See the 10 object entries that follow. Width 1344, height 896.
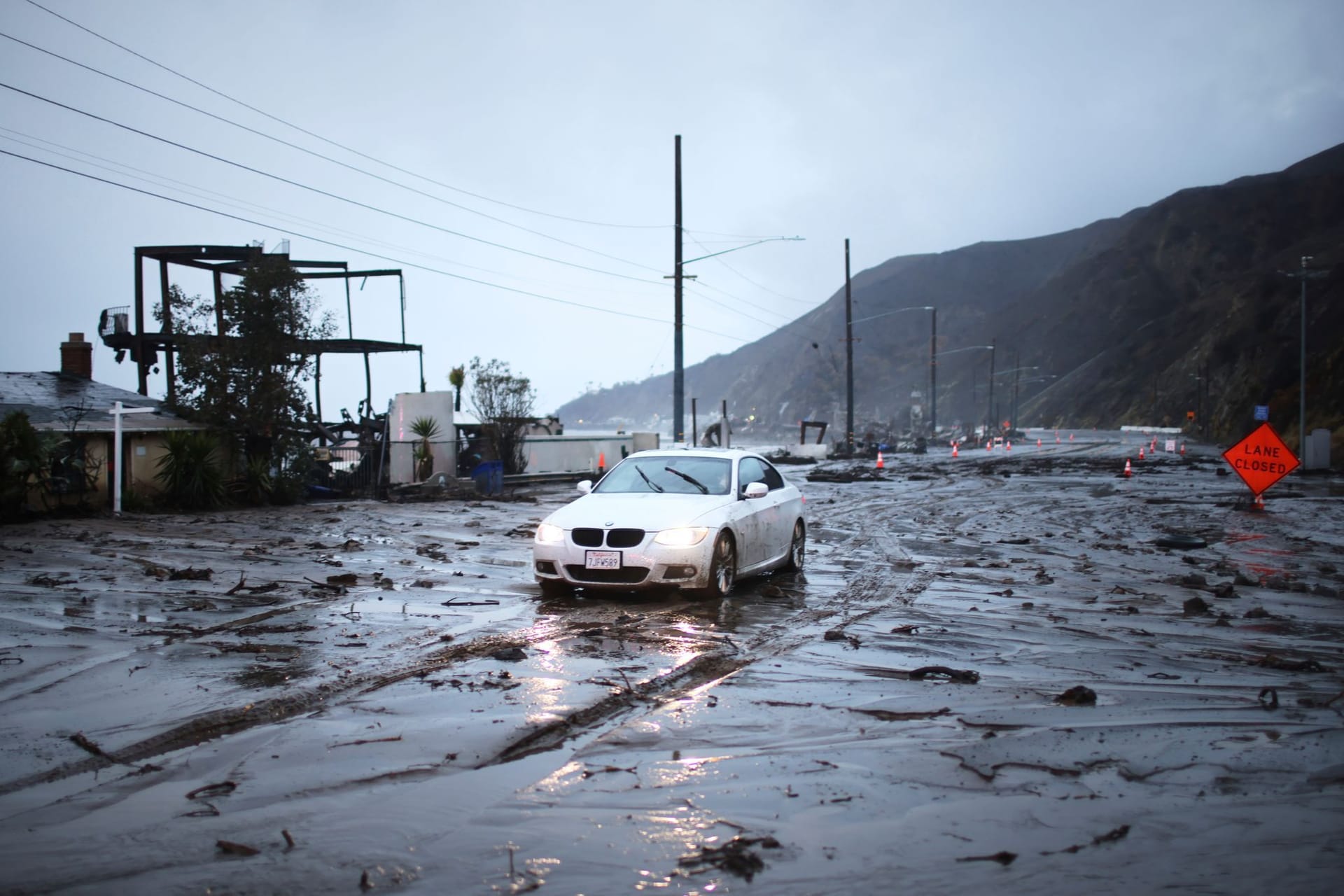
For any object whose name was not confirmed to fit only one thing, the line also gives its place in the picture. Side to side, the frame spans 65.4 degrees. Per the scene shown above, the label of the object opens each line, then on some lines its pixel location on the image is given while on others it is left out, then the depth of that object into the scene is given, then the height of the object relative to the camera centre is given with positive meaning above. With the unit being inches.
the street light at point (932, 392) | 2940.5 +157.7
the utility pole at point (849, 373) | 2039.9 +145.1
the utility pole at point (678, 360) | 1280.8 +106.5
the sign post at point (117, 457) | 813.2 -4.5
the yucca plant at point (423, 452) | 1222.9 -3.9
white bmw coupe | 376.8 -30.8
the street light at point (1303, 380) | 1552.7 +92.1
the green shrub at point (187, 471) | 898.7 -17.2
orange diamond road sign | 789.2 -13.6
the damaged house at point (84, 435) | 788.6 +13.9
